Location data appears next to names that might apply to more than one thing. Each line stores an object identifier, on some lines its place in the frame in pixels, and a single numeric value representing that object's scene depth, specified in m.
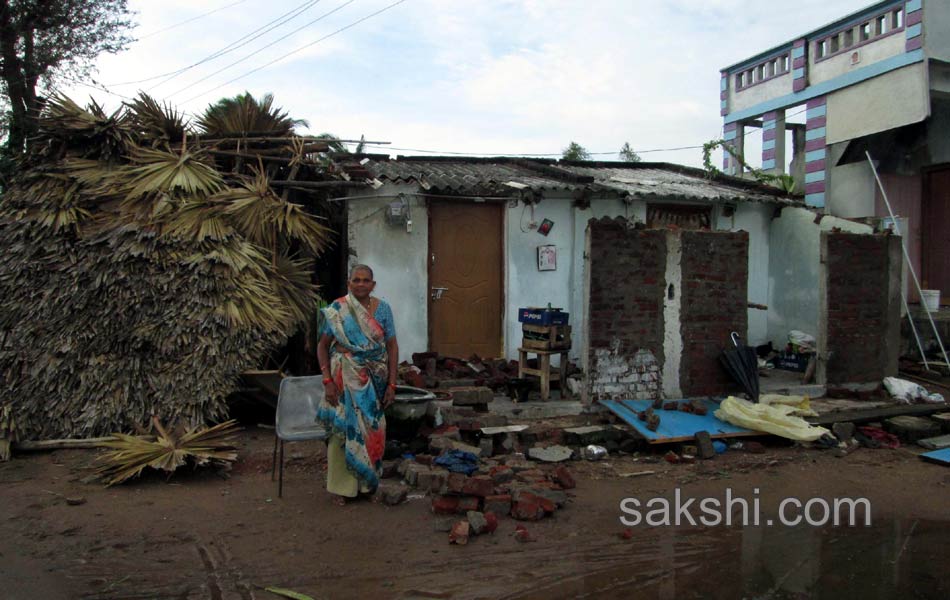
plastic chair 4.93
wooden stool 6.87
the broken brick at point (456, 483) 4.55
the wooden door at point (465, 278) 8.91
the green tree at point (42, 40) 11.40
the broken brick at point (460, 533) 4.06
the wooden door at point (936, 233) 11.12
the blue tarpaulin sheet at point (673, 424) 6.12
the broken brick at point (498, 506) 4.52
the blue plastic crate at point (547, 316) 6.80
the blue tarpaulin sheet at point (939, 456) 5.91
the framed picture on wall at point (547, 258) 9.15
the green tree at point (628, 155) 32.22
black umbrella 6.98
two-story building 9.43
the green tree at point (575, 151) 28.38
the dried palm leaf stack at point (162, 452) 5.25
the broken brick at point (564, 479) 5.13
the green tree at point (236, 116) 7.85
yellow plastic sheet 6.28
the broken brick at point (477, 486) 4.56
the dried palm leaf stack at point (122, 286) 6.20
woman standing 4.75
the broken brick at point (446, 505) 4.55
